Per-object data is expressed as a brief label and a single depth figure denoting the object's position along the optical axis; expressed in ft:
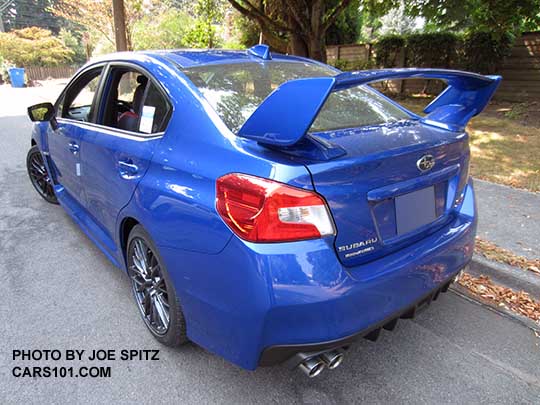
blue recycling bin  79.70
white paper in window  7.70
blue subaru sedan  5.21
